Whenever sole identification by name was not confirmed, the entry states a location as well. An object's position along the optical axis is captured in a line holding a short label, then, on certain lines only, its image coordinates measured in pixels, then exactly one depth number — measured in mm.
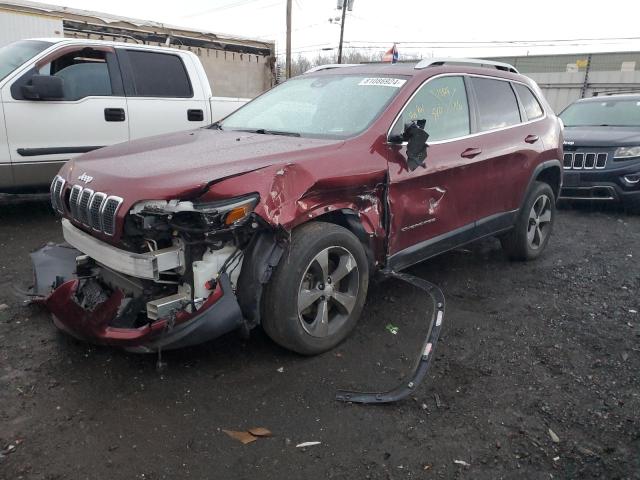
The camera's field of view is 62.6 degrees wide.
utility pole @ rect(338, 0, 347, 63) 31594
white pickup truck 5398
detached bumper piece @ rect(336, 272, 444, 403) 2859
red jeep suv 2734
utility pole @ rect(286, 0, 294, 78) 23359
